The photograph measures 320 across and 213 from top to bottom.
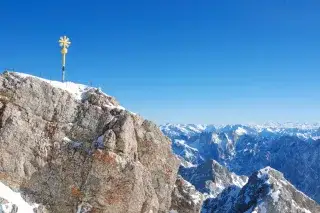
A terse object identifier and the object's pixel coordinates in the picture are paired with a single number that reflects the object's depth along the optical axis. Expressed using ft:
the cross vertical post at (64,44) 234.17
